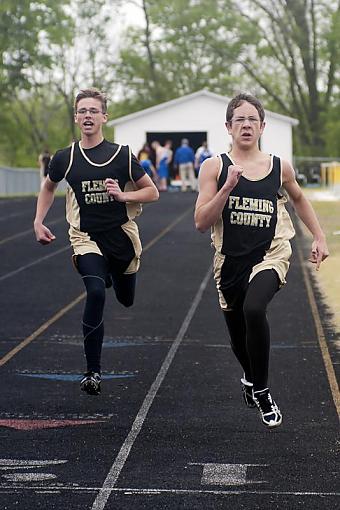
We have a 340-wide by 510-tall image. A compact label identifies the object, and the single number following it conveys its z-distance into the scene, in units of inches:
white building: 2564.0
